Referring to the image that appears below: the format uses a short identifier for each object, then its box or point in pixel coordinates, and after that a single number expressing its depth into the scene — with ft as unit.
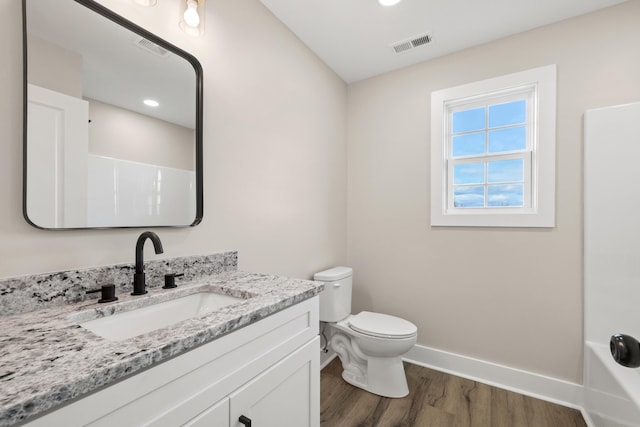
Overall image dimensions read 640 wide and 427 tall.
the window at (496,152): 6.38
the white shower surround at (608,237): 5.43
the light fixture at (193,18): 4.09
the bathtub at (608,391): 4.21
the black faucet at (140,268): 3.44
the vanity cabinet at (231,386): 1.89
